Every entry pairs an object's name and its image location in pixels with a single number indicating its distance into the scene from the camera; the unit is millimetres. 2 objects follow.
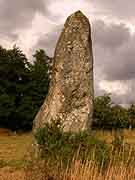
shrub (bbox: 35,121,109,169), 7211
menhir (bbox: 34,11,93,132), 8944
